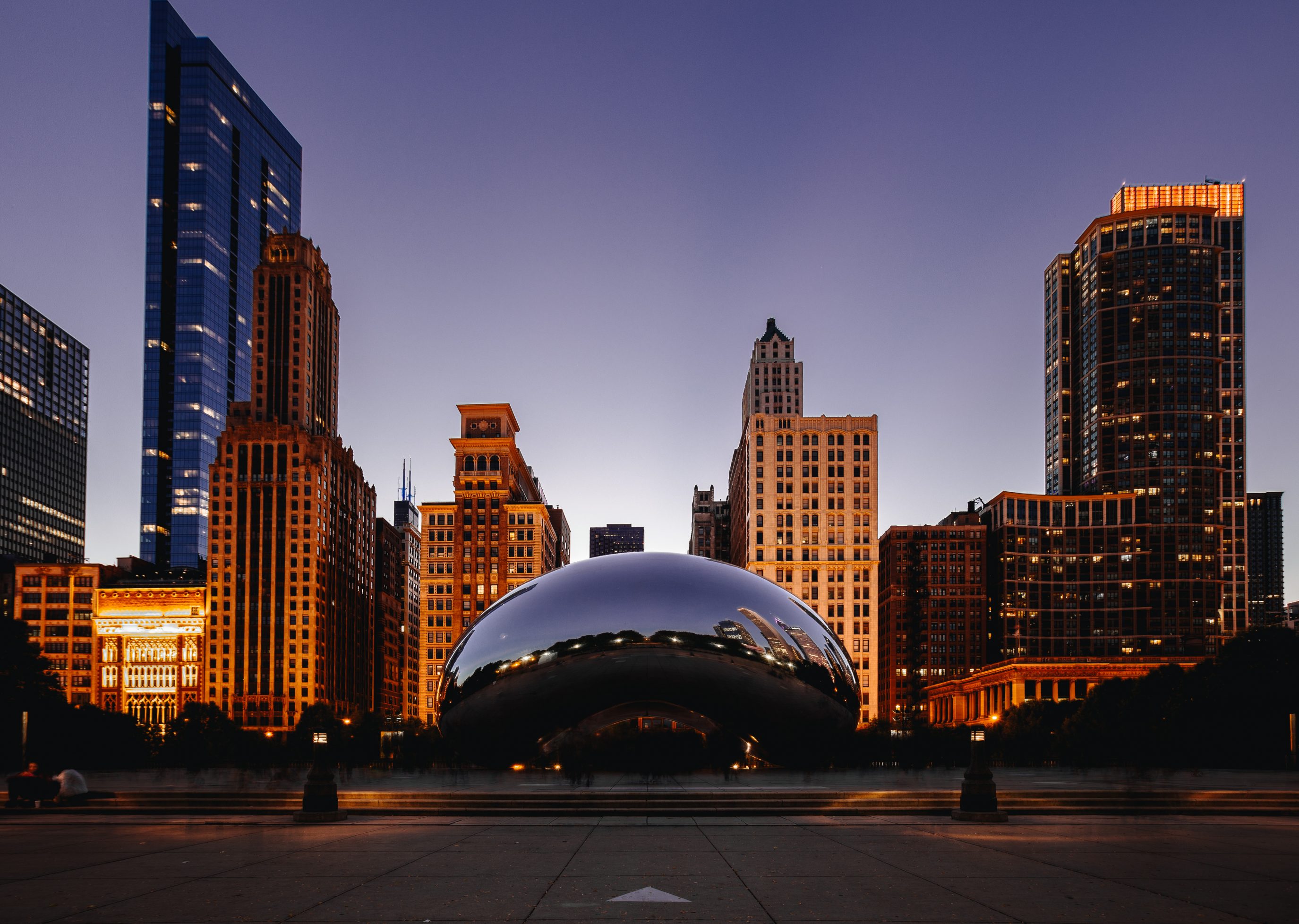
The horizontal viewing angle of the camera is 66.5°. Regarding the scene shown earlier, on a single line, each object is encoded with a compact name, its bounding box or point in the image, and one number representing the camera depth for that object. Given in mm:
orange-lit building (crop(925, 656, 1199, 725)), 133125
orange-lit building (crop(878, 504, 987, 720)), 176875
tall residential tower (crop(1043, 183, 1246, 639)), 182250
